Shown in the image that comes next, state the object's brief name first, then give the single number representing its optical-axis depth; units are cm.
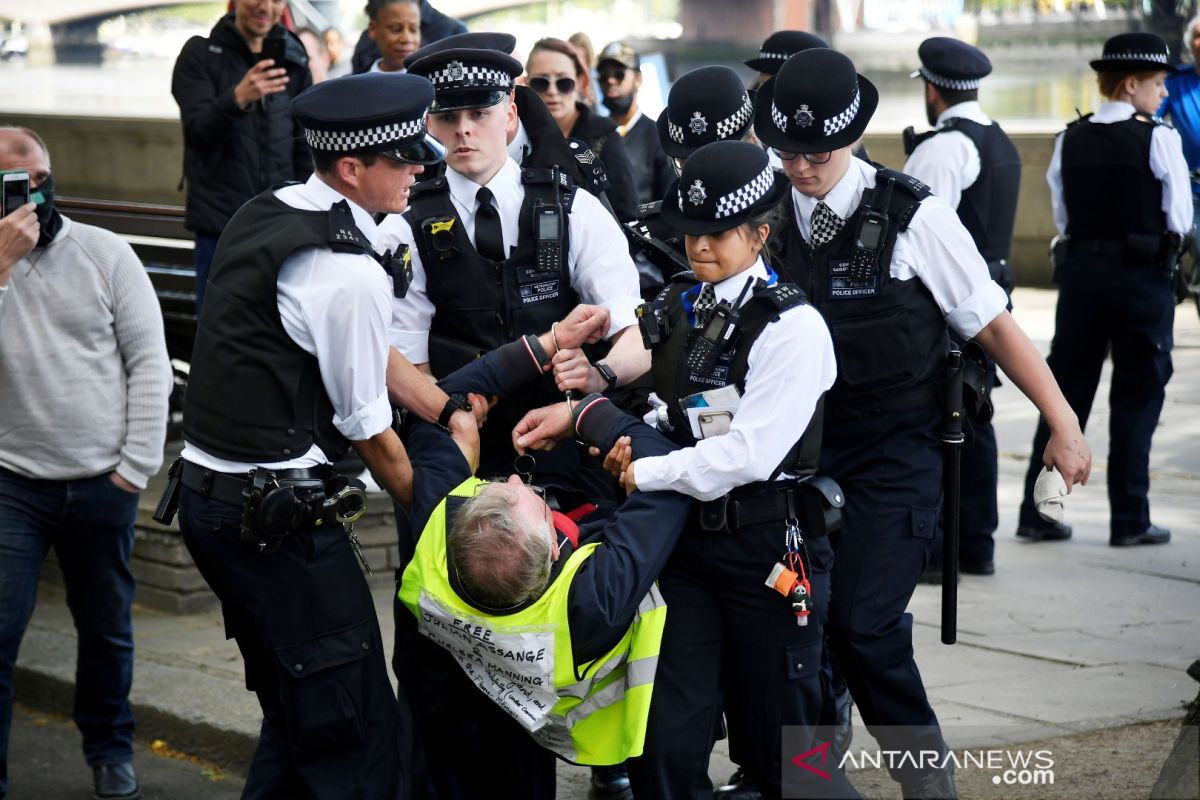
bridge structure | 4131
